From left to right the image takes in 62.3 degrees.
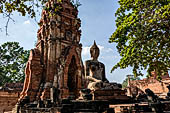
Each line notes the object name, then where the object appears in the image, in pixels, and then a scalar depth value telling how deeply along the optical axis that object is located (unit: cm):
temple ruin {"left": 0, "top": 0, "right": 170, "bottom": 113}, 556
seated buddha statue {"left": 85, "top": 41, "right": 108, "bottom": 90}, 920
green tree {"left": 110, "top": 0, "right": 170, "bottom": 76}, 559
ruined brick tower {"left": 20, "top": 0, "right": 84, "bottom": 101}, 1499
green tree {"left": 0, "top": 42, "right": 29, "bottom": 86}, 3088
